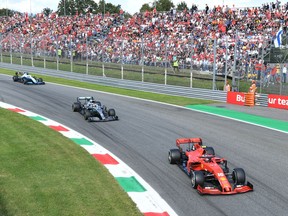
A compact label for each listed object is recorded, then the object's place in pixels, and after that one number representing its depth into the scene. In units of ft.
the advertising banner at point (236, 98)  72.26
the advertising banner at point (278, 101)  67.10
